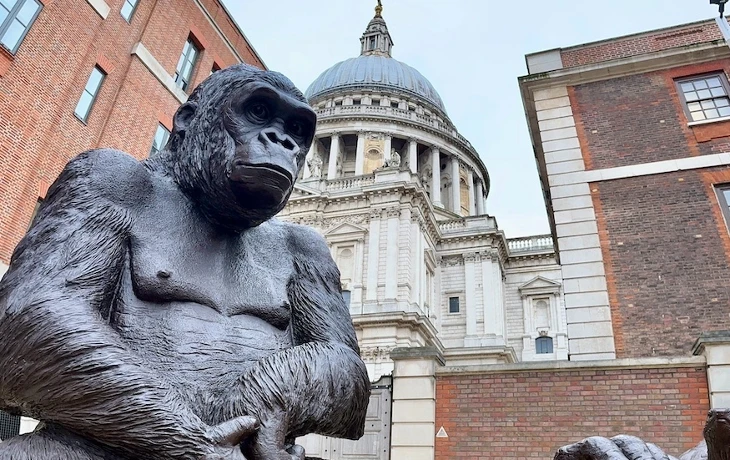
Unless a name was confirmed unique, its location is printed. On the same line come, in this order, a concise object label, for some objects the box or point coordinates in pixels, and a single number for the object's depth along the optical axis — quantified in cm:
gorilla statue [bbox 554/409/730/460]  156
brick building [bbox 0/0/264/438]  1205
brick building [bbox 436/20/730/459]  850
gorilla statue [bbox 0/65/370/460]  117
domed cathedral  3072
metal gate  964
